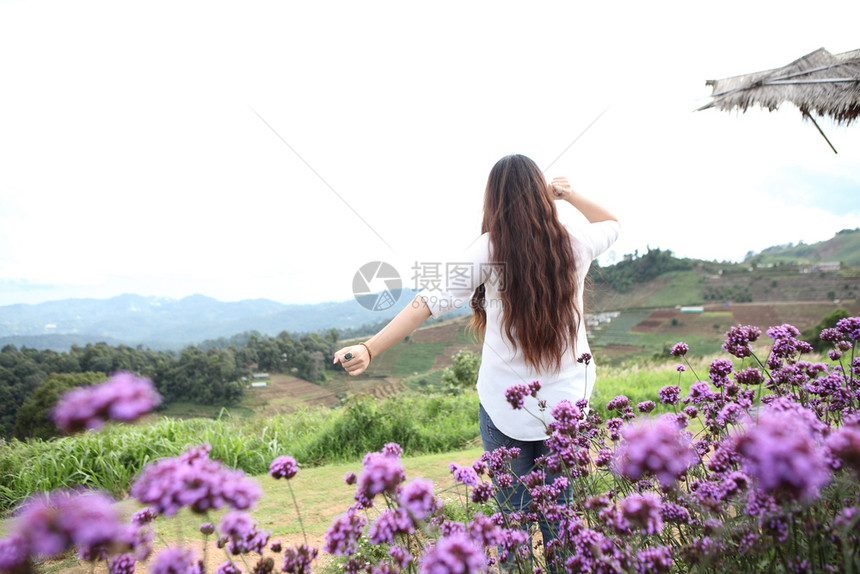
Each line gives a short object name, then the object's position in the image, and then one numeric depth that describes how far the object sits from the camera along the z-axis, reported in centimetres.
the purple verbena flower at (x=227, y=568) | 113
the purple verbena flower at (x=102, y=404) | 83
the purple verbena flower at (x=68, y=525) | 68
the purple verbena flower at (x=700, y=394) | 187
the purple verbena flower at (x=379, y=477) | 99
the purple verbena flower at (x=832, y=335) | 208
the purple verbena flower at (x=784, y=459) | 65
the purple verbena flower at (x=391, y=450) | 140
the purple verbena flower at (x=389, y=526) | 103
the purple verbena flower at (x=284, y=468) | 119
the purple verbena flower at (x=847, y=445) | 74
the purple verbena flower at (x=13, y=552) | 69
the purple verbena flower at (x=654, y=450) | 77
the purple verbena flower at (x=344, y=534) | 112
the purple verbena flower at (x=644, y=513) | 101
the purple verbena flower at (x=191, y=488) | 81
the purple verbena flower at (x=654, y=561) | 107
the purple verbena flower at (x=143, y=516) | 124
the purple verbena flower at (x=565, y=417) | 154
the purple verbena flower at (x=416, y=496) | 97
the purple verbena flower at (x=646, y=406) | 206
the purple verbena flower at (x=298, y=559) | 116
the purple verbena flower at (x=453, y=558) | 85
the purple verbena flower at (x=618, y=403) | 209
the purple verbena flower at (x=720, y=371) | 192
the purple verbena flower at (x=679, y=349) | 217
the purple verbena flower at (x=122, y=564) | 102
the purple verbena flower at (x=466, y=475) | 144
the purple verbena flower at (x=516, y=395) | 173
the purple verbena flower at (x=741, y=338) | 195
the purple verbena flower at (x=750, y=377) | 190
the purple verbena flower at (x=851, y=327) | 190
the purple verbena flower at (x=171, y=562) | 83
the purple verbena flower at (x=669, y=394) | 196
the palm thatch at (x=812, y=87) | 386
